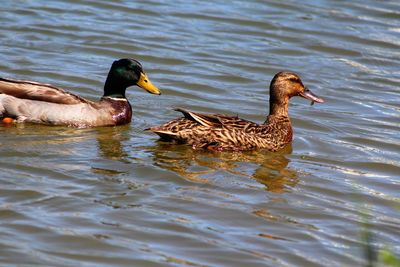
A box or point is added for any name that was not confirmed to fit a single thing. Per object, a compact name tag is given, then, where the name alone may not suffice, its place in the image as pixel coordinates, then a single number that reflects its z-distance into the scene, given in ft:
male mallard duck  40.09
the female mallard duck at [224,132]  36.52
